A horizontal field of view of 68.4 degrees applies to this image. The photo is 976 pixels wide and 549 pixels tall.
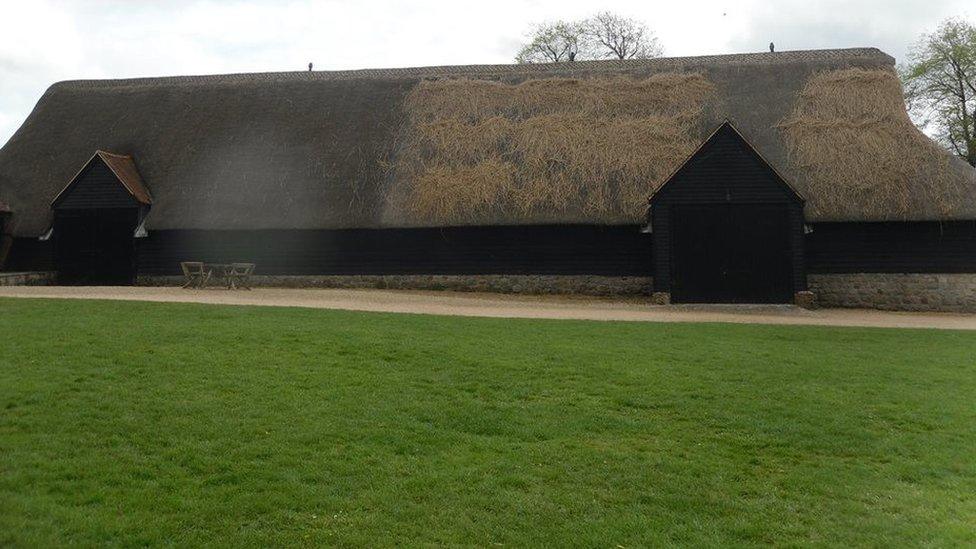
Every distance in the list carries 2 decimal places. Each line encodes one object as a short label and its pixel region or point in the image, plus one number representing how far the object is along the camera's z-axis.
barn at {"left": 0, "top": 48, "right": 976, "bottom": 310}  21.20
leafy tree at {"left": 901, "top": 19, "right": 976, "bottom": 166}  37.84
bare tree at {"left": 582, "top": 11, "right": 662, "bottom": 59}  47.62
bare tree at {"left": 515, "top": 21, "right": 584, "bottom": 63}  48.19
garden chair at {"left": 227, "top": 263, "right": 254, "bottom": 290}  22.56
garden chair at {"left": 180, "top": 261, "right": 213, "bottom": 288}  22.41
